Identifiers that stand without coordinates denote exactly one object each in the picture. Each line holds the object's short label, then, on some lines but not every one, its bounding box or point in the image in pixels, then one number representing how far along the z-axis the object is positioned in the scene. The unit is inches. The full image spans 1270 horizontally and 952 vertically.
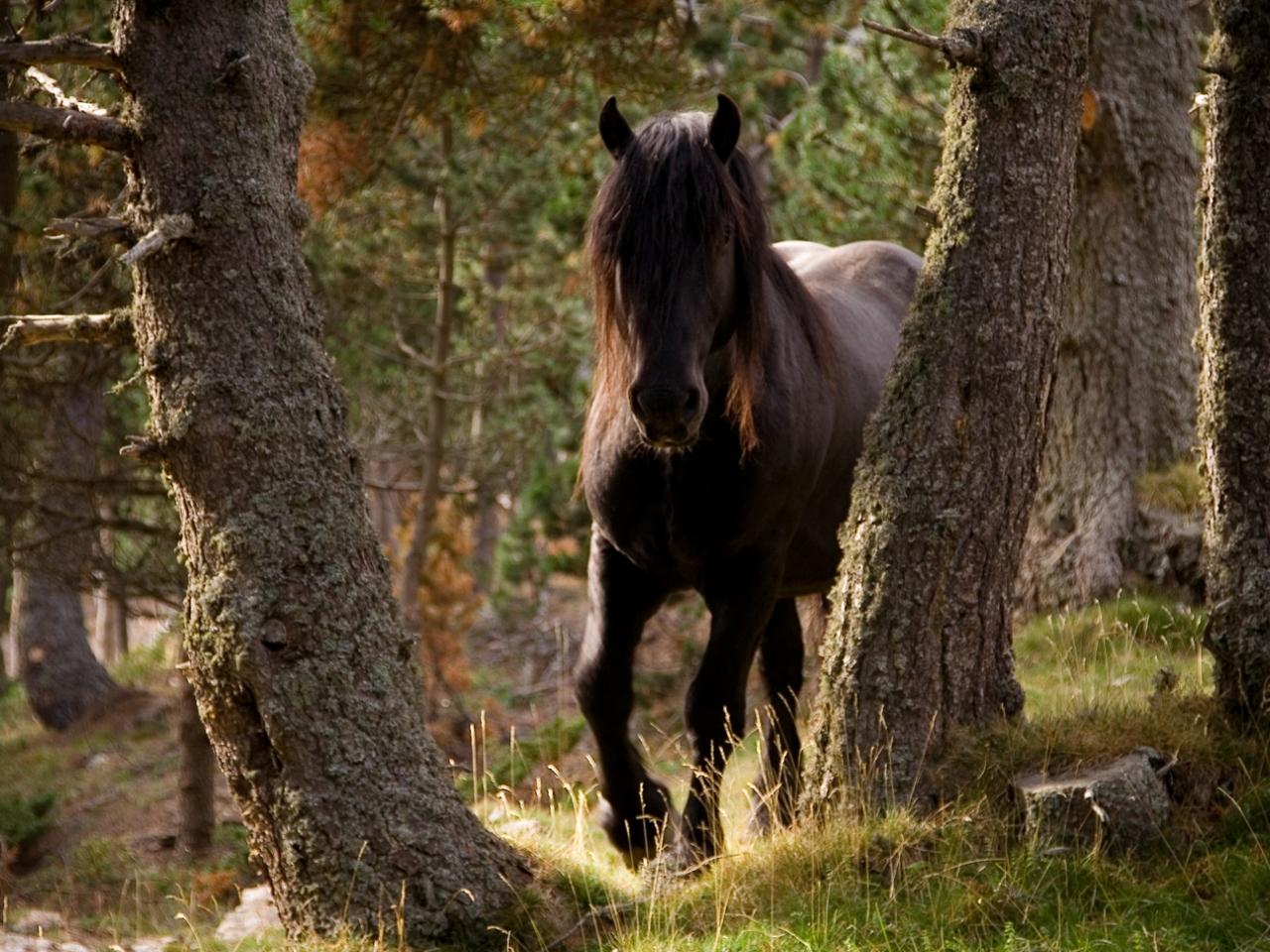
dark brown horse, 377.4
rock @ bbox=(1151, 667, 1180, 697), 409.1
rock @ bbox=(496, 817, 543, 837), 425.7
